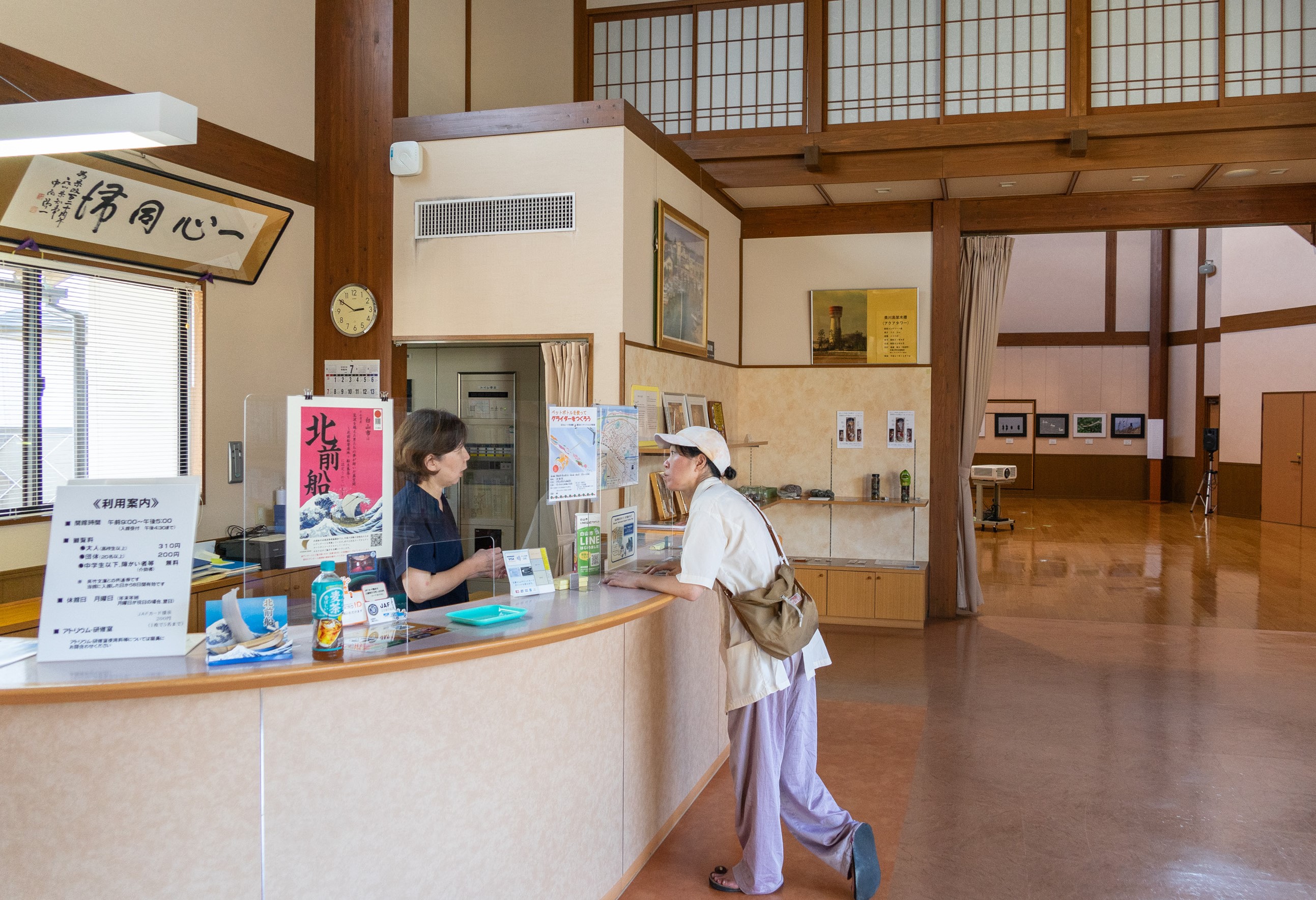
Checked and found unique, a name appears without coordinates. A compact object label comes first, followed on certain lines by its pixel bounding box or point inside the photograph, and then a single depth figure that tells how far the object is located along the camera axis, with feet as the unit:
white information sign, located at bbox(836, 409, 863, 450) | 25.75
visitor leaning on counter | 10.05
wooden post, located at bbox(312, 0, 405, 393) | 18.31
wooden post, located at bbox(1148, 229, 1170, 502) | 58.13
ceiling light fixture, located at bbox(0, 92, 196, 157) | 7.93
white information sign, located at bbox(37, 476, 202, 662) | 7.41
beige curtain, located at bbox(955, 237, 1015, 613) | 25.90
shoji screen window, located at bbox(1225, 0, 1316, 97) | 20.25
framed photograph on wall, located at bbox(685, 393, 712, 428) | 21.03
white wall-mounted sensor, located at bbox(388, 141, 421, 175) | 17.87
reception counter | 6.76
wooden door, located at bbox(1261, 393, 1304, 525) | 45.52
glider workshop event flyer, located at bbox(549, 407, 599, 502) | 11.24
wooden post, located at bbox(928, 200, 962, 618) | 24.89
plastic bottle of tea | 7.75
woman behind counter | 9.56
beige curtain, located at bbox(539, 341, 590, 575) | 17.07
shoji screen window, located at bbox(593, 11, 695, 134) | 23.38
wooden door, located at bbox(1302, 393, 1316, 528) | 44.42
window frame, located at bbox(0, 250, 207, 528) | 16.07
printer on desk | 8.14
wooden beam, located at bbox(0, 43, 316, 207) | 13.04
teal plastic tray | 9.27
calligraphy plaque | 13.17
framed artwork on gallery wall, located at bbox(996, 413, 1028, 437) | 61.41
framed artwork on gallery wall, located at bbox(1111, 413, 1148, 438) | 59.47
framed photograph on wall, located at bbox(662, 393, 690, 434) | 19.25
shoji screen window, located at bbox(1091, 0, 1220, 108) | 20.90
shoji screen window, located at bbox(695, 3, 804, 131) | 22.66
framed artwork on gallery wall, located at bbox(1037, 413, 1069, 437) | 60.54
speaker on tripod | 51.42
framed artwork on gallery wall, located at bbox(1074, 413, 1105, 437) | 60.13
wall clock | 18.34
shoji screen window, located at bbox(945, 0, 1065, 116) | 21.39
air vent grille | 17.20
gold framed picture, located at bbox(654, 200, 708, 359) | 18.88
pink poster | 8.42
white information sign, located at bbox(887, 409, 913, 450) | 25.36
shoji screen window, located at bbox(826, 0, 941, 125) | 22.12
